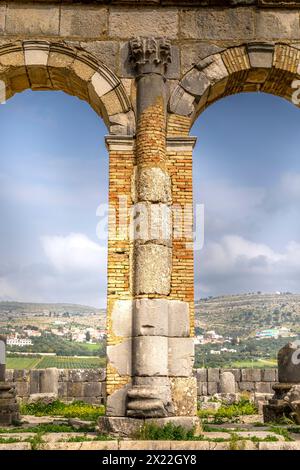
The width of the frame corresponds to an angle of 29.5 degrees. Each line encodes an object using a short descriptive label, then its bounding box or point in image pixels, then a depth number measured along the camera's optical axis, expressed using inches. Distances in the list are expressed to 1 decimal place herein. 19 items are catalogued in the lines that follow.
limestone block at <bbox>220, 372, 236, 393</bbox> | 674.2
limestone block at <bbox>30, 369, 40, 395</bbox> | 644.1
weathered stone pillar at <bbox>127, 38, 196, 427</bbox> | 315.9
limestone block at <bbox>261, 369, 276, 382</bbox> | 697.0
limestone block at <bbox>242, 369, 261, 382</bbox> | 698.2
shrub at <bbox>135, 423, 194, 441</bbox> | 288.7
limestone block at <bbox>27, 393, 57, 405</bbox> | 584.0
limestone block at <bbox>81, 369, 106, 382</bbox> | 661.9
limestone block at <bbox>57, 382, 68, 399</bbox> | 643.5
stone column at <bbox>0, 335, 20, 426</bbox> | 400.8
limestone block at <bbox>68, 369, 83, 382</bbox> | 658.2
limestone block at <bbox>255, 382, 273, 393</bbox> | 688.4
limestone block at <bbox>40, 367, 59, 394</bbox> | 642.8
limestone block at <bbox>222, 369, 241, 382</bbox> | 696.5
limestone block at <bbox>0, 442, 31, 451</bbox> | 267.9
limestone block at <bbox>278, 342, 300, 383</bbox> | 442.3
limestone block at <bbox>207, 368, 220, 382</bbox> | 681.6
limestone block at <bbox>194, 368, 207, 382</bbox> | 684.1
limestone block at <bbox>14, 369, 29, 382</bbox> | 647.8
